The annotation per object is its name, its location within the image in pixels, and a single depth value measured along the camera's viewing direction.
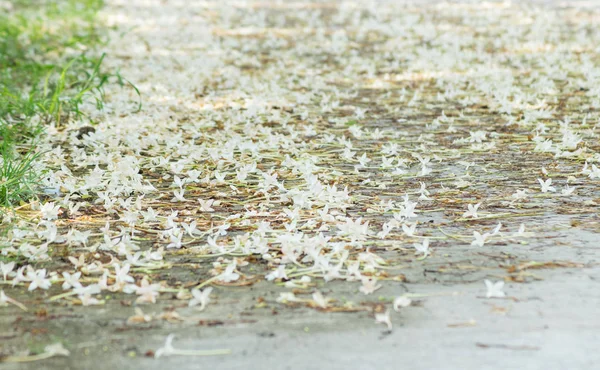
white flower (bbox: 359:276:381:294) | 5.02
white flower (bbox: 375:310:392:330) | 4.58
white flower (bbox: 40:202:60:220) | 6.48
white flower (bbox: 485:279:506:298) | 4.92
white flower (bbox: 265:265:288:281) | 5.27
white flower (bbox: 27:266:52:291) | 5.18
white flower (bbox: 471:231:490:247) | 5.78
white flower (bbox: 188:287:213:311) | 4.90
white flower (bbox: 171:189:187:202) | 7.06
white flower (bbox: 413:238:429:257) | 5.61
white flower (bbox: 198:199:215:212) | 6.76
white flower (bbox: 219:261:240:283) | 5.25
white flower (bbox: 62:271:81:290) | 5.16
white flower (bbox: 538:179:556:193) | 7.06
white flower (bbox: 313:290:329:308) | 4.83
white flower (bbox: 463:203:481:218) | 6.43
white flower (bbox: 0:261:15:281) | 5.34
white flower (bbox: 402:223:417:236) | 5.99
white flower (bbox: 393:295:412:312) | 4.81
